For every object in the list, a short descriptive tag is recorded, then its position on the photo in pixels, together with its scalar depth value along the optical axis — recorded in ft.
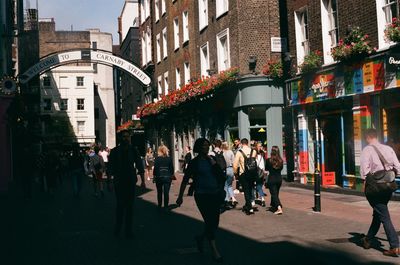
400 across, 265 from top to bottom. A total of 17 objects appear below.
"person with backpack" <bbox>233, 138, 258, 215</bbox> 43.93
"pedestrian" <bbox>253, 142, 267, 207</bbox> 48.26
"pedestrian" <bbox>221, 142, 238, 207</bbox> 49.24
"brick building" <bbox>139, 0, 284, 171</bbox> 78.12
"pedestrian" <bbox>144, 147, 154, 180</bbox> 99.94
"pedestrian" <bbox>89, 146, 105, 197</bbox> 62.59
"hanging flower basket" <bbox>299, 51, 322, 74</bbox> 61.62
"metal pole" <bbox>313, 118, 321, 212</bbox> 42.45
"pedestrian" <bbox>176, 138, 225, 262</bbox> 26.71
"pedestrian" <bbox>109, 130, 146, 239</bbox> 34.30
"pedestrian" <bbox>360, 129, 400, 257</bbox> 26.61
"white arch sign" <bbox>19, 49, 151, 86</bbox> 85.81
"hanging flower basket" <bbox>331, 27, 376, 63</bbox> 52.26
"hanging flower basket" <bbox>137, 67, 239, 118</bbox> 79.92
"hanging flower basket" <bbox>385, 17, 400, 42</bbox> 46.24
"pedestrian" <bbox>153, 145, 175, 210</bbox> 47.60
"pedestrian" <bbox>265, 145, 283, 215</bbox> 44.22
